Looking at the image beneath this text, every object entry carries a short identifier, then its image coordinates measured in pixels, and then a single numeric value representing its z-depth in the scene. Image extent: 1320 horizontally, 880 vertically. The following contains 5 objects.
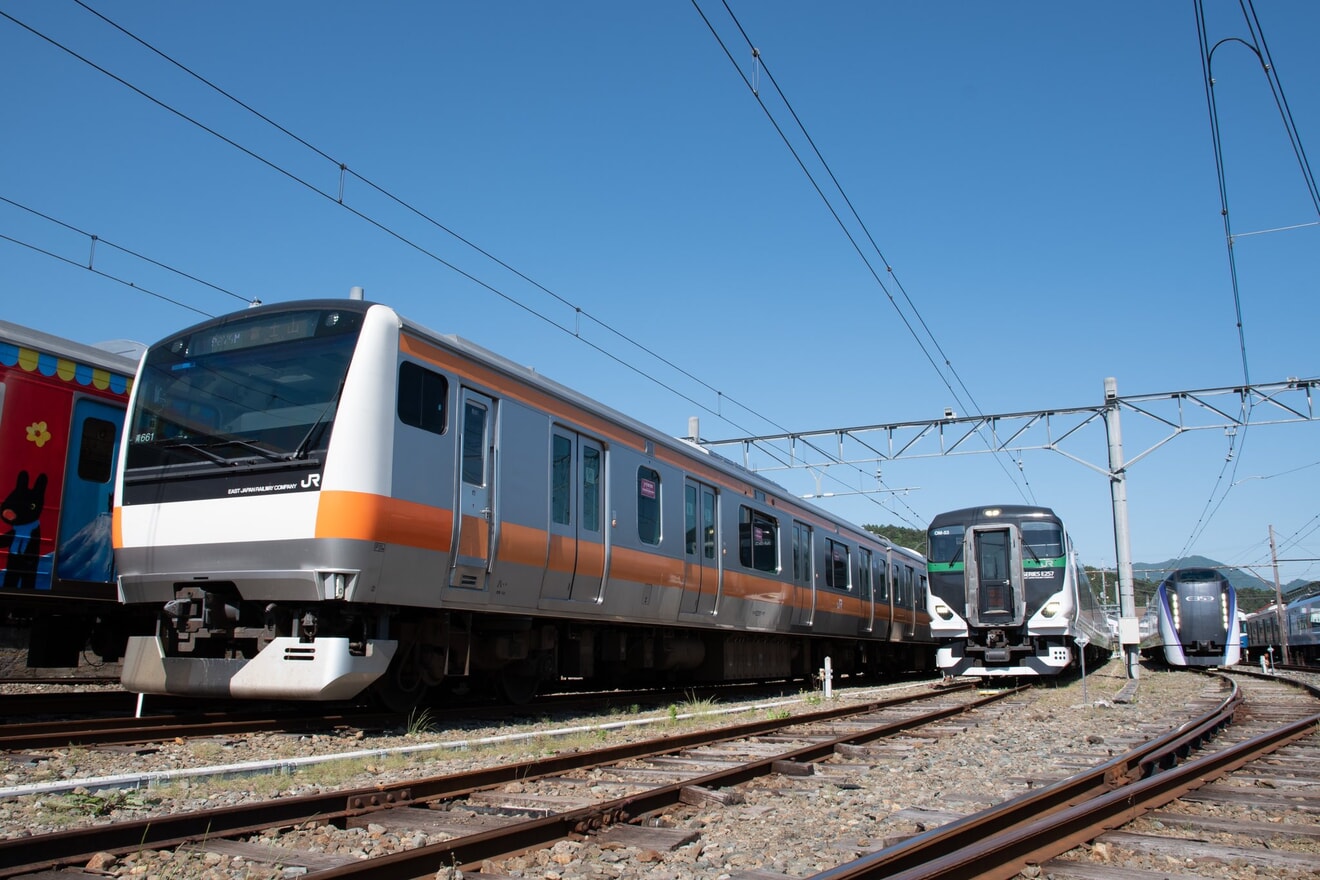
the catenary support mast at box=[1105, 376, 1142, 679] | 19.53
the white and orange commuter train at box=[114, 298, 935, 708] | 7.38
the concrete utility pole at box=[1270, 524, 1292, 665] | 38.84
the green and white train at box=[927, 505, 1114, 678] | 17.47
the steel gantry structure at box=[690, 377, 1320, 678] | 20.06
